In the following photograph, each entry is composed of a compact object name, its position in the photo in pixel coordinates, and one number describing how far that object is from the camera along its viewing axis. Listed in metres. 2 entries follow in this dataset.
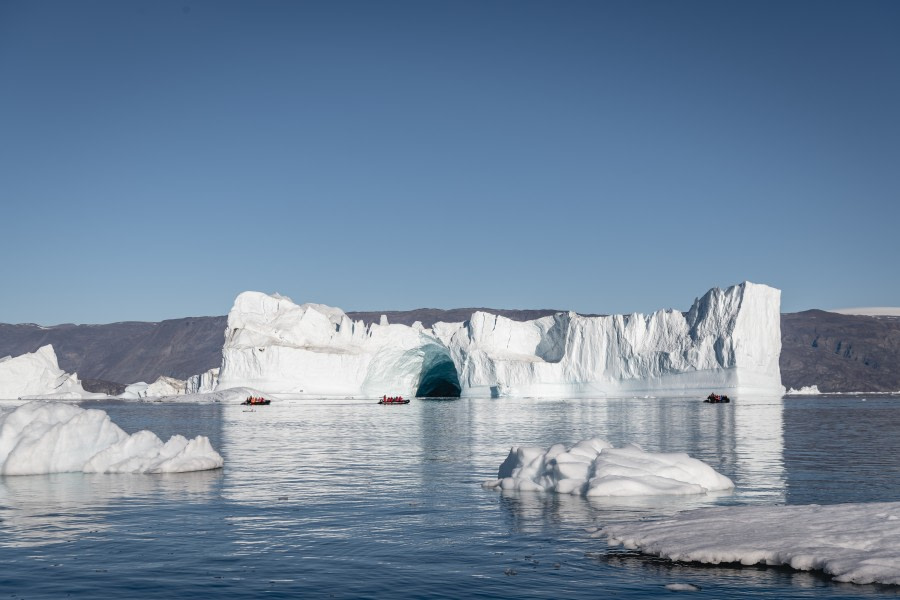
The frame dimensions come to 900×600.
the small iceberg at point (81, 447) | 17.58
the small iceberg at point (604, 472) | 13.52
